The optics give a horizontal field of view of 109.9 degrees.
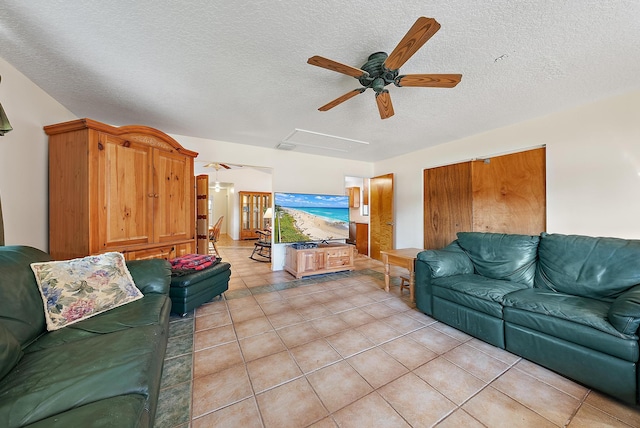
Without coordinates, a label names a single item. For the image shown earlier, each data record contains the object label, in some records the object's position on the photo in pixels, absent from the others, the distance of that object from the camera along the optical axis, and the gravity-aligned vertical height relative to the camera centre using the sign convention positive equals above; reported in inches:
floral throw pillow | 54.9 -18.7
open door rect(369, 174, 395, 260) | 198.2 +0.0
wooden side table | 113.0 -24.7
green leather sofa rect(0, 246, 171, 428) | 30.8 -25.8
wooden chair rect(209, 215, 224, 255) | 254.7 -18.2
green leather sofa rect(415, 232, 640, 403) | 56.1 -28.0
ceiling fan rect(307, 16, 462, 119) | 51.0 +41.0
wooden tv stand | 159.0 -32.5
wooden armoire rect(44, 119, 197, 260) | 86.0 +12.1
